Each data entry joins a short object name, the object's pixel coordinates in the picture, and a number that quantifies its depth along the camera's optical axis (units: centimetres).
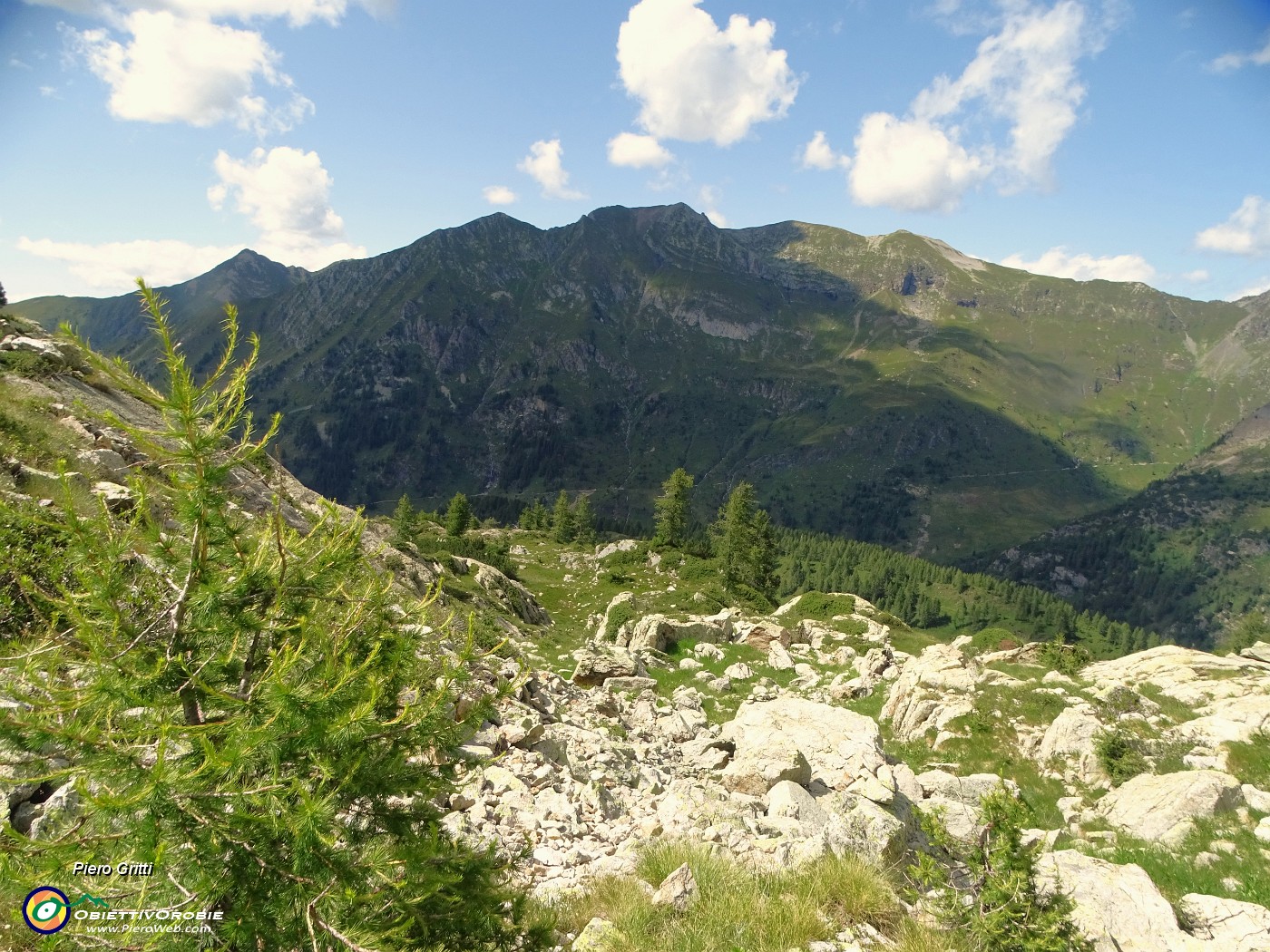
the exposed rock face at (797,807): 1139
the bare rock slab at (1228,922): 921
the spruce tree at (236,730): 416
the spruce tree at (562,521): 9431
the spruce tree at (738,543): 5969
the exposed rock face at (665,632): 3472
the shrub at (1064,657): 2661
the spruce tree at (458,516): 8500
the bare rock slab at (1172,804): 1398
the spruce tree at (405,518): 5938
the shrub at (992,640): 4102
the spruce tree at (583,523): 9737
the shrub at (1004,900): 679
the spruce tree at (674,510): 7300
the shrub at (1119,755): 1702
